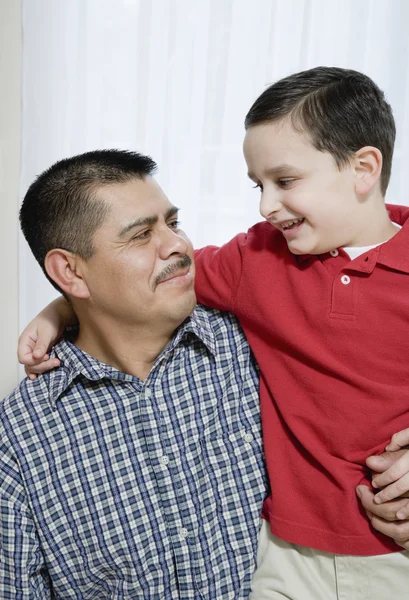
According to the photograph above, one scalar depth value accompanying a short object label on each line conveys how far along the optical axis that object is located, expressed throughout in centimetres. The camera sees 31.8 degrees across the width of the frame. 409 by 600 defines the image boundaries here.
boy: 139
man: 159
